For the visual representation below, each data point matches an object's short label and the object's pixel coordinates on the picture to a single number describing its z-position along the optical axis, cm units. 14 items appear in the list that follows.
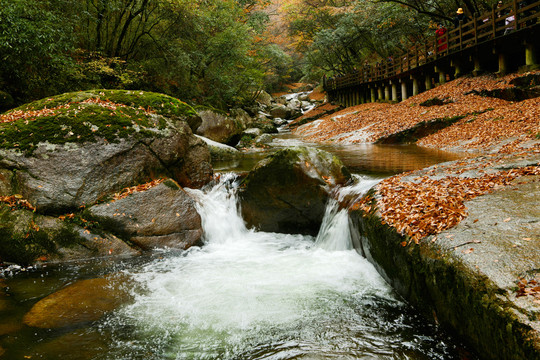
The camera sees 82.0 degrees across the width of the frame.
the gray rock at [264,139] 2093
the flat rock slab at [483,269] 235
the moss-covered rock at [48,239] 525
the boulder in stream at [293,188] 701
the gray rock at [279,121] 3495
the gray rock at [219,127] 1540
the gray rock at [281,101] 4526
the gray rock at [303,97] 4909
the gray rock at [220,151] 1338
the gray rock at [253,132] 2371
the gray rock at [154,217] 591
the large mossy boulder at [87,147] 584
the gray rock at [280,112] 3812
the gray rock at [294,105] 4172
